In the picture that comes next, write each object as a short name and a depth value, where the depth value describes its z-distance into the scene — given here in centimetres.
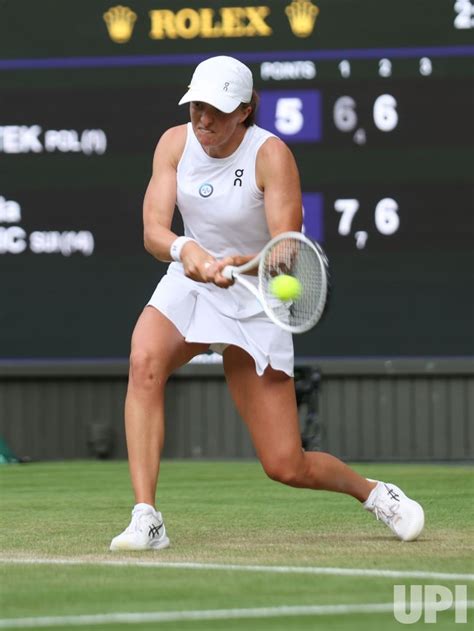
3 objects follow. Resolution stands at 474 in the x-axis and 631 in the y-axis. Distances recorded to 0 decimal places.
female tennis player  1291
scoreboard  2362
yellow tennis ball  1234
